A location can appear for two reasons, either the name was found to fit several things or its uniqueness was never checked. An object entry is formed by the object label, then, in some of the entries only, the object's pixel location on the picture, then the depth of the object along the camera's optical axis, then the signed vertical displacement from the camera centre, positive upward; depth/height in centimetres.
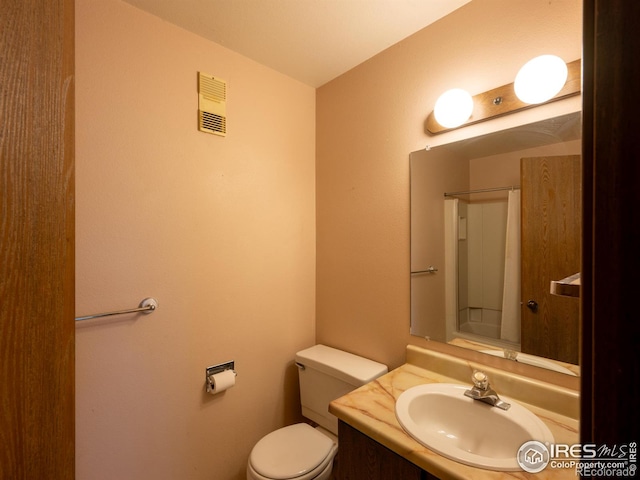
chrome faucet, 104 -57
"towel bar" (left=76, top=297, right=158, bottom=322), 118 -30
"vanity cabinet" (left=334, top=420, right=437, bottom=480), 86 -72
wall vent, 141 +67
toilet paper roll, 140 -70
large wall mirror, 102 -1
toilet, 126 -100
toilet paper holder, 143 -67
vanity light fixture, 97 +52
